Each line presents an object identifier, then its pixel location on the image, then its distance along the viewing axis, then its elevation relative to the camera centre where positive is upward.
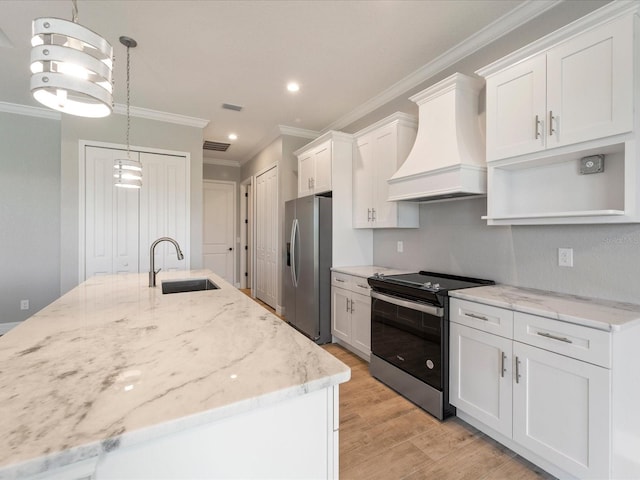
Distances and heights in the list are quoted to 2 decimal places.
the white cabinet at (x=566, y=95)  1.60 +0.83
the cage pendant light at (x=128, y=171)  2.46 +0.53
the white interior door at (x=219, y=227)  6.57 +0.24
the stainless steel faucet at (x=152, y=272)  2.26 -0.24
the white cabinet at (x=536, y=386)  1.47 -0.79
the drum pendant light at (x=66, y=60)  1.09 +0.63
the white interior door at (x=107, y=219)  3.79 +0.23
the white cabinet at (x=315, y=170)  3.73 +0.87
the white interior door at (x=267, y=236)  5.05 +0.04
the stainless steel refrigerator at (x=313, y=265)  3.62 -0.30
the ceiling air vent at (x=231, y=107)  3.88 +1.65
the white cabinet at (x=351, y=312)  3.08 -0.77
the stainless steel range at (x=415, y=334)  2.17 -0.73
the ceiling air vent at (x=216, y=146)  5.49 +1.66
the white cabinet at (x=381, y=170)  3.10 +0.73
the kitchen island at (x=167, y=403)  0.61 -0.37
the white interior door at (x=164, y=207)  4.07 +0.41
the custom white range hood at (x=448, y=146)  2.33 +0.73
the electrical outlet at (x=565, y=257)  2.01 -0.11
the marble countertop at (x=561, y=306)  1.47 -0.36
